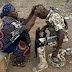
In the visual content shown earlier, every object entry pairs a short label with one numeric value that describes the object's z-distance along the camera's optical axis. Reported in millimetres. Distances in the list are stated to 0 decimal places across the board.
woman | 3252
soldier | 3328
